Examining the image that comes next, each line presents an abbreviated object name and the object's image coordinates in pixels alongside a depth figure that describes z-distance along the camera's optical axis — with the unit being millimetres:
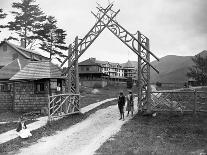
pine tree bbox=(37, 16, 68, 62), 59625
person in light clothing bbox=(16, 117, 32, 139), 14310
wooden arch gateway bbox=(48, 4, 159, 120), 21031
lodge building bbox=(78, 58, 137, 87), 67312
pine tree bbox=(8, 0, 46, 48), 59031
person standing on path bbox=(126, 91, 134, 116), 21325
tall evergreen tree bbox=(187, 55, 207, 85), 60188
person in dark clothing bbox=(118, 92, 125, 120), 20375
